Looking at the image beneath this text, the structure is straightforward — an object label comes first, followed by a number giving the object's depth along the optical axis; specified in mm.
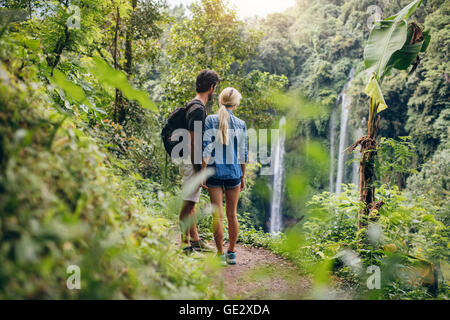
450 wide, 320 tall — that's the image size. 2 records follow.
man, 2664
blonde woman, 2654
